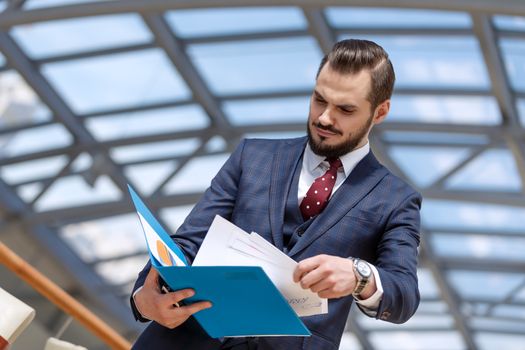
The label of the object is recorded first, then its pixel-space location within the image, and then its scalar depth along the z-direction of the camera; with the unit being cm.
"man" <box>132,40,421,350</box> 331
